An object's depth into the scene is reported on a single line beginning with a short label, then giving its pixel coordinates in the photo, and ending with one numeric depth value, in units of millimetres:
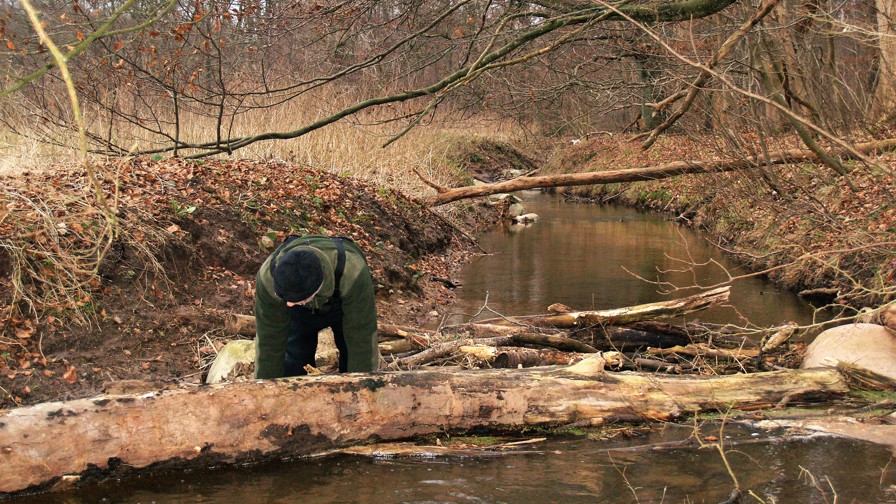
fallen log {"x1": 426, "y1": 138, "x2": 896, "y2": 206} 9156
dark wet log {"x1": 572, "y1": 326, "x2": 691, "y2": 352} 7434
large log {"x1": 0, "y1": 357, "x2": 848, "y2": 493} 4367
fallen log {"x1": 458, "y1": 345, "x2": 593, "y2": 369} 6539
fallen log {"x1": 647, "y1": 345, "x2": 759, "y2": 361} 7027
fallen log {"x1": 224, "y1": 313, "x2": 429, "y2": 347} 6785
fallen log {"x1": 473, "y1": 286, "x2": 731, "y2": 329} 7176
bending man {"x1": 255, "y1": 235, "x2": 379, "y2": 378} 4680
